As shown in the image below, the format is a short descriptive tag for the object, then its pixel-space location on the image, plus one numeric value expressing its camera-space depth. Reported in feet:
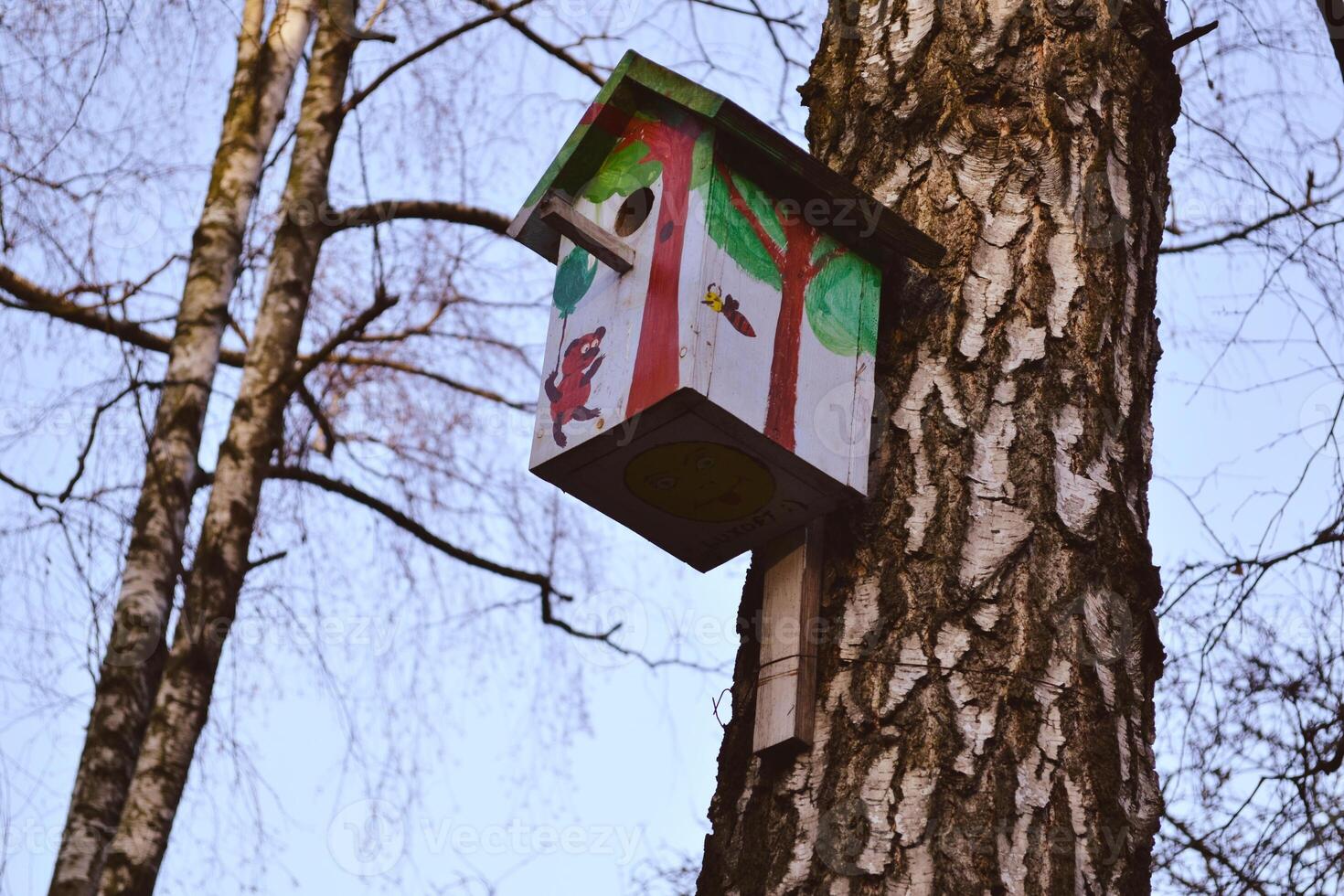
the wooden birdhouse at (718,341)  14.51
